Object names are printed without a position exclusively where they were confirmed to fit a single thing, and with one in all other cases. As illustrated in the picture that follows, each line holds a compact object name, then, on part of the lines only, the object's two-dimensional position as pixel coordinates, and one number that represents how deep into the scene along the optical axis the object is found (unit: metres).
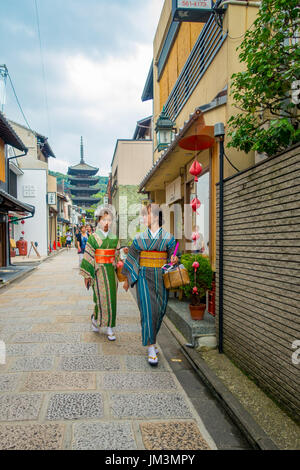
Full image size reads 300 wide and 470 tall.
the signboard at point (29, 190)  26.42
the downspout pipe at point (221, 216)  4.72
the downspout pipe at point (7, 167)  17.48
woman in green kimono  5.61
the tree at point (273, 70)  3.33
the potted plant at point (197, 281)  5.53
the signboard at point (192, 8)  6.18
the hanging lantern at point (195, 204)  5.89
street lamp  10.18
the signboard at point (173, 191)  10.45
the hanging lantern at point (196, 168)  5.84
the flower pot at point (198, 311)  5.52
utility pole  15.56
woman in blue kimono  4.68
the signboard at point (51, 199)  27.39
